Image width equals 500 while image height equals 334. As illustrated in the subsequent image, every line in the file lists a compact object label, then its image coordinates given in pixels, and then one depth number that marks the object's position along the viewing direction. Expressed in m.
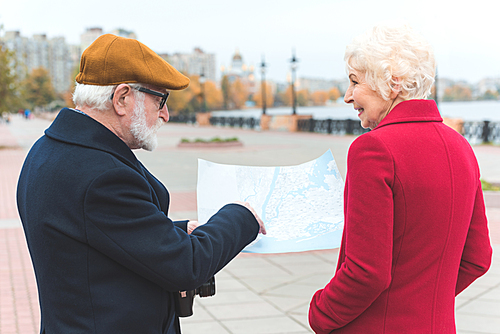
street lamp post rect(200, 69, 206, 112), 42.59
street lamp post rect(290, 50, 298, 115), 31.86
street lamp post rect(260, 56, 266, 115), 35.59
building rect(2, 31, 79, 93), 164.00
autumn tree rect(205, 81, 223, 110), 95.00
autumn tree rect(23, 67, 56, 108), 97.25
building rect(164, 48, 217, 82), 125.68
